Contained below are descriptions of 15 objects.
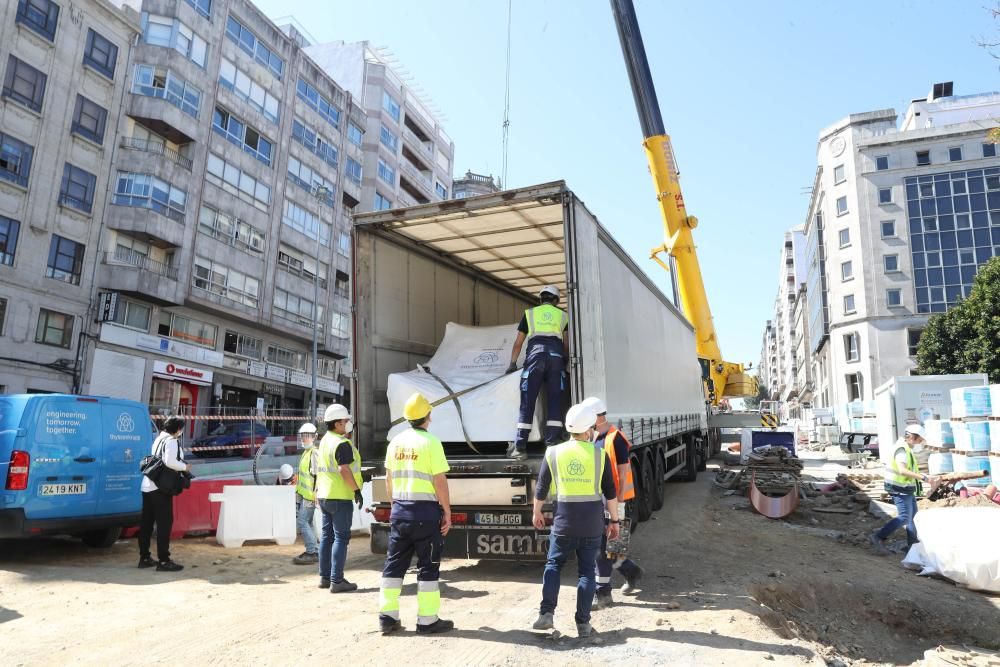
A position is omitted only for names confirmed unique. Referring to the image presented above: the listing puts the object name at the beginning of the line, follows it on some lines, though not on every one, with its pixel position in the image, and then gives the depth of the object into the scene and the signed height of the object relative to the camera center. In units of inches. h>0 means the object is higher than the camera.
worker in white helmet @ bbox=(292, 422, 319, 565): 292.4 -28.5
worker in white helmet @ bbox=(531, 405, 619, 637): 179.9 -17.9
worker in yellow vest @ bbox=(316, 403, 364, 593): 234.2 -19.2
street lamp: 1124.9 +429.4
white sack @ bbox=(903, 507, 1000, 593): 246.2 -34.5
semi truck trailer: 244.1 +64.6
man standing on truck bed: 247.6 +30.2
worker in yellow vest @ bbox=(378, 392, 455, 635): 180.7 -22.1
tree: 1054.4 +212.2
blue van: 259.3 -14.7
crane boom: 623.9 +249.3
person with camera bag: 267.7 -22.4
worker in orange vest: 214.4 -13.9
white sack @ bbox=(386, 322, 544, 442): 261.7 +23.7
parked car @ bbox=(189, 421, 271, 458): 841.5 -7.3
